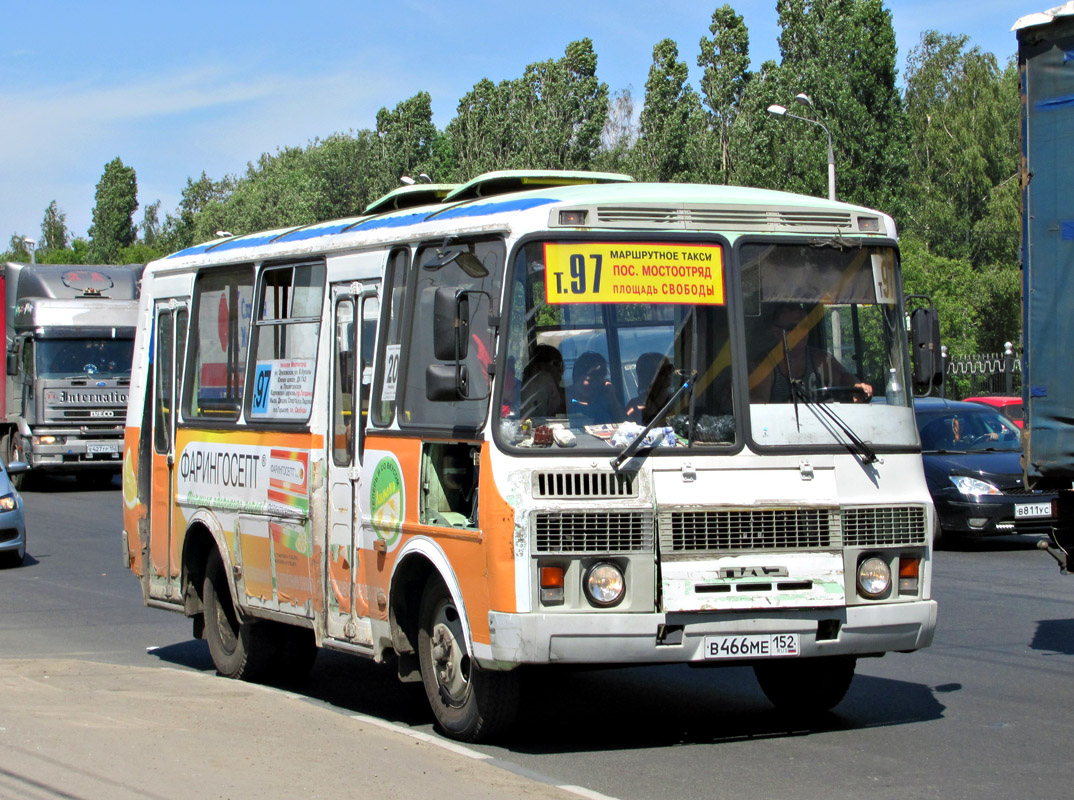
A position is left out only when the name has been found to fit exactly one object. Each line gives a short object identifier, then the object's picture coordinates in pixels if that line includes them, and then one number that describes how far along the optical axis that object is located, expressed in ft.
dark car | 56.75
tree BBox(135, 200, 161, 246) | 473.67
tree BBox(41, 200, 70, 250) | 505.25
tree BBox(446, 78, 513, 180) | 208.44
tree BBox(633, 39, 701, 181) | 184.96
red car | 97.53
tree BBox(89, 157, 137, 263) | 390.42
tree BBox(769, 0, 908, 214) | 169.58
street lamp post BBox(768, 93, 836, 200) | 96.10
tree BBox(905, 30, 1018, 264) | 210.59
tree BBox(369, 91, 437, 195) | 237.25
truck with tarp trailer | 32.45
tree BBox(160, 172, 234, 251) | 429.79
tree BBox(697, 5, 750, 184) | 195.83
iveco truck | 96.12
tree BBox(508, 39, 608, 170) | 201.87
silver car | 57.57
